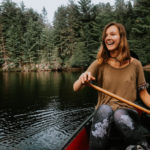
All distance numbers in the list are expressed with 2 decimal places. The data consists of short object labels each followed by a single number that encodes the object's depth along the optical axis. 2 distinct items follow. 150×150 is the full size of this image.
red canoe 2.13
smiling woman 1.82
